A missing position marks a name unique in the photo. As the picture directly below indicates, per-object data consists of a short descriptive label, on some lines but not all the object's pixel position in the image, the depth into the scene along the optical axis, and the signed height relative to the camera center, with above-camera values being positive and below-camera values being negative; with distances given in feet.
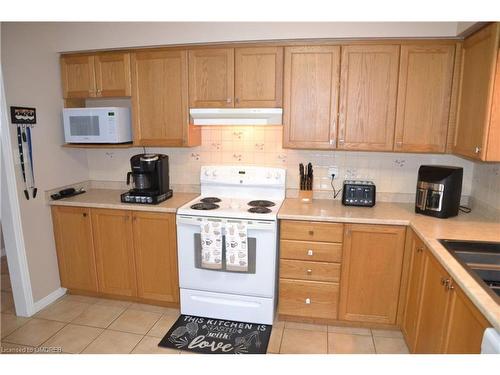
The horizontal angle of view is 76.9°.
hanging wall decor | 7.76 -0.09
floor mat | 7.20 -4.81
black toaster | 8.22 -1.51
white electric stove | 7.59 -3.36
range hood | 8.05 +0.49
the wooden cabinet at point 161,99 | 8.41 +0.97
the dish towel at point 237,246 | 7.52 -2.64
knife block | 8.77 -1.67
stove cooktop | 7.61 -1.85
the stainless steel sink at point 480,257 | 5.06 -2.01
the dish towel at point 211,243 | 7.65 -2.60
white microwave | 8.75 +0.27
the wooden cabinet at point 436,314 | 4.19 -2.80
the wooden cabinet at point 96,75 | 8.70 +1.66
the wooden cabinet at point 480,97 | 5.86 +0.77
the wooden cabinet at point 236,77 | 7.95 +1.49
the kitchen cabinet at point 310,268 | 7.54 -3.23
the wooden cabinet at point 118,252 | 8.40 -3.22
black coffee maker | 8.54 -1.21
